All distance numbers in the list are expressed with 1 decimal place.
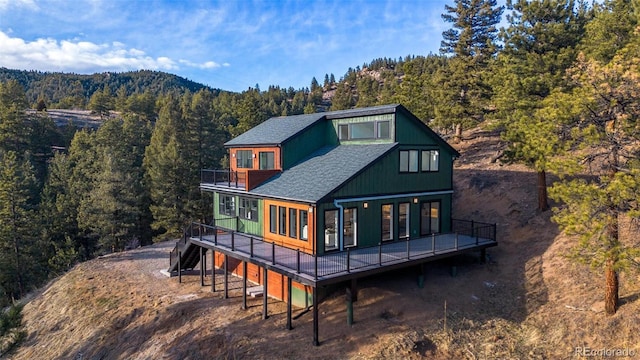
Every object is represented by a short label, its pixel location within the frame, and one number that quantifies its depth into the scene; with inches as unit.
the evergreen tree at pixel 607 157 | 482.9
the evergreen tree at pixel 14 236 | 1270.9
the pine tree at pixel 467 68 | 1240.2
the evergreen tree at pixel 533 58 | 836.0
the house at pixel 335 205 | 652.1
